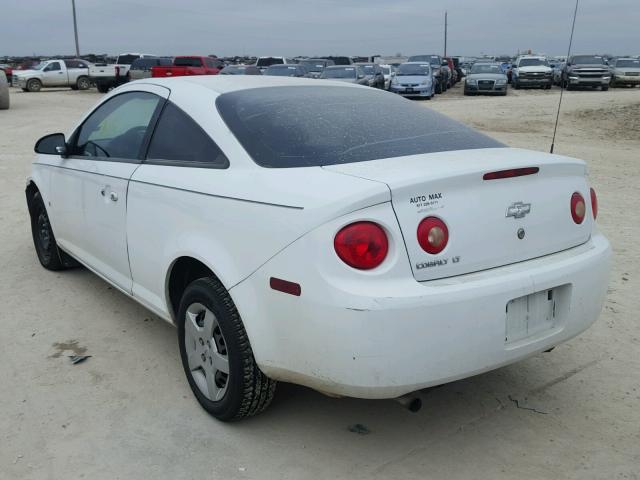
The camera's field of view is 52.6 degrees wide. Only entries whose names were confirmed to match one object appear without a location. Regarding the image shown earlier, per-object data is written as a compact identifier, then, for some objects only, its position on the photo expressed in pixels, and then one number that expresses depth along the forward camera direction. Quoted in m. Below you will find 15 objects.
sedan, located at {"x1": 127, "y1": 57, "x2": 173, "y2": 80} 30.50
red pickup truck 27.38
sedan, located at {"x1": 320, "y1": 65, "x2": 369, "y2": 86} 23.69
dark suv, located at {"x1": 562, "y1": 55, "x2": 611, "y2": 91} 29.16
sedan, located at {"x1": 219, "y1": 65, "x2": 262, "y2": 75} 25.89
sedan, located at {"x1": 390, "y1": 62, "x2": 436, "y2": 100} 25.00
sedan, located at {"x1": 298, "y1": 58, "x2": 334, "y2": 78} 27.88
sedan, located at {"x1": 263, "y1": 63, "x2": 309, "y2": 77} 23.66
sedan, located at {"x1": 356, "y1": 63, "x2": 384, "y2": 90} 26.41
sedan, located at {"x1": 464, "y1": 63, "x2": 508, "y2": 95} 27.47
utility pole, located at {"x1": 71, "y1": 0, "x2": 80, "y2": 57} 51.44
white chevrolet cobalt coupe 2.48
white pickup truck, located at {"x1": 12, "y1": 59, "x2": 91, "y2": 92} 32.94
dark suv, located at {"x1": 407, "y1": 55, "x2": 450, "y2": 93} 29.86
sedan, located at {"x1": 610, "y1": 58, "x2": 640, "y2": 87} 31.77
